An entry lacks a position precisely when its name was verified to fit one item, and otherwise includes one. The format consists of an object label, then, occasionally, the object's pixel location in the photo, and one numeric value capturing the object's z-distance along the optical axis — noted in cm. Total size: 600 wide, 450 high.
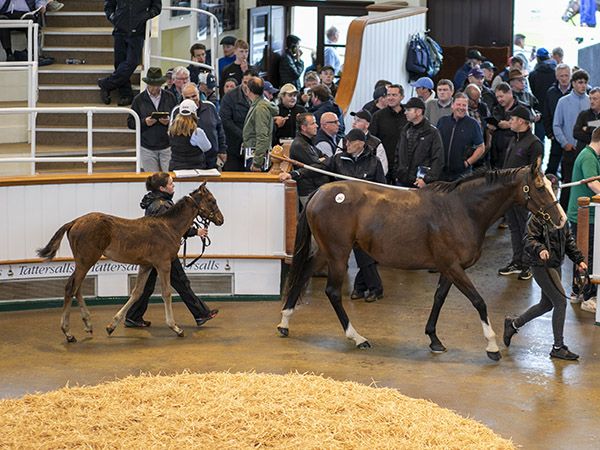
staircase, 1441
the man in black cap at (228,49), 1773
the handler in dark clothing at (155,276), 1095
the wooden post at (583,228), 1151
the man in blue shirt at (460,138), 1373
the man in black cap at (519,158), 1247
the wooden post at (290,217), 1200
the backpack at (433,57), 1866
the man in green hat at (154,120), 1294
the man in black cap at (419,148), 1278
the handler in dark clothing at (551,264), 991
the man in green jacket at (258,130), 1313
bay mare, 1034
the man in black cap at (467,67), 1934
